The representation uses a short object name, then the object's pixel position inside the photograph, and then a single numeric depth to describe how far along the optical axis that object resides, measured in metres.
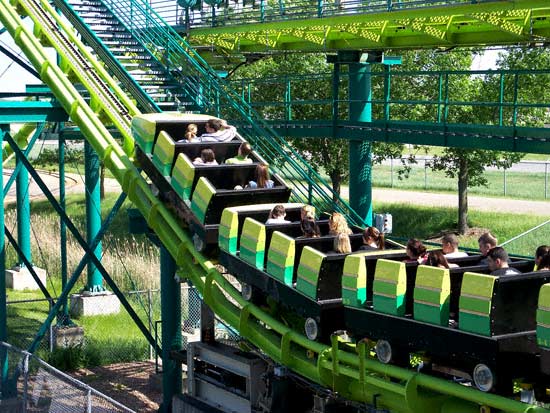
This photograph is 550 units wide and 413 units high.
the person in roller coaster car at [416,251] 9.72
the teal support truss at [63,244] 19.48
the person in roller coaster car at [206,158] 12.59
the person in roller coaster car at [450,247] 9.70
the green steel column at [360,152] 19.05
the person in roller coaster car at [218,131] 13.25
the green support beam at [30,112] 15.51
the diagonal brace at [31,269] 19.11
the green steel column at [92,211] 21.47
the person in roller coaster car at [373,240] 10.62
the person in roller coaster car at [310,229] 10.91
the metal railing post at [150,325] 17.94
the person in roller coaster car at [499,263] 8.94
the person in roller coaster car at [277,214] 11.48
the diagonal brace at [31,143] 19.67
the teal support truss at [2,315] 15.09
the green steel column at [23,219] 24.38
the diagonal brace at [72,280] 15.90
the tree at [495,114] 28.81
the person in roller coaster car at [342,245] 10.24
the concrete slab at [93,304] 21.56
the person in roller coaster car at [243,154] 12.97
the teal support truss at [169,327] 14.80
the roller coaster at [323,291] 8.45
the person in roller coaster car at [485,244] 9.48
